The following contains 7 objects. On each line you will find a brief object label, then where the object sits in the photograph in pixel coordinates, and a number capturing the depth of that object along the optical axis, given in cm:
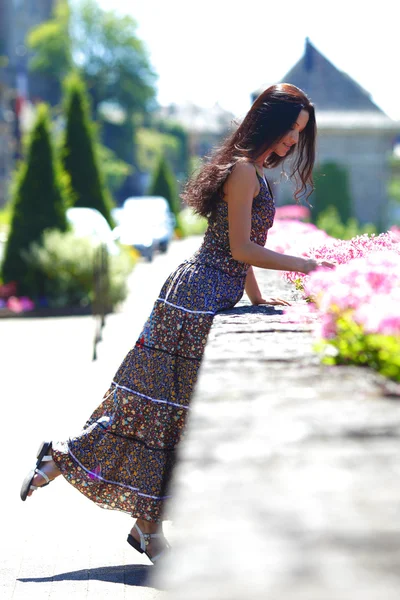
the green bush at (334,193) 4881
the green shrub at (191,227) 4697
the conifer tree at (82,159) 2234
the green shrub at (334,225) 3532
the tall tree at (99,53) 7862
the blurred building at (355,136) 5056
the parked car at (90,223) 1757
